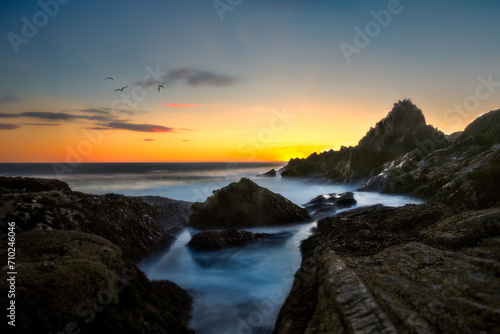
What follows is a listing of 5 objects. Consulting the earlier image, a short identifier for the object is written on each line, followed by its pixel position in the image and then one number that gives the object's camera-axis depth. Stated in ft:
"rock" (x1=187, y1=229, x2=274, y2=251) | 29.17
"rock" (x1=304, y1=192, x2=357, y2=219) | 46.62
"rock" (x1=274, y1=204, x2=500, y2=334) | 9.24
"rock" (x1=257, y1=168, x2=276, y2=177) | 205.98
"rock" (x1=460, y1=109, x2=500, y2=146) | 54.54
